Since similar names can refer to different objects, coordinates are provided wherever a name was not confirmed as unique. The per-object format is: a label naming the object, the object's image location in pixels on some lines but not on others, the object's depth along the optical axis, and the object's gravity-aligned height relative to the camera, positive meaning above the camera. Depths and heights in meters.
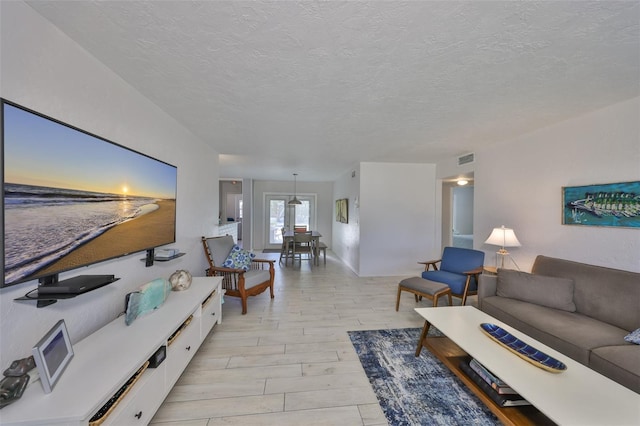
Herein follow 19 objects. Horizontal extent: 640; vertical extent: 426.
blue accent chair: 3.12 -0.82
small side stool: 2.94 -0.97
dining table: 5.87 -0.74
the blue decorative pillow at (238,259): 3.35 -0.70
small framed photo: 1.01 -0.68
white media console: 0.95 -0.81
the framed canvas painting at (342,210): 6.03 +0.07
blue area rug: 1.60 -1.38
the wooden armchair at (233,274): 3.11 -0.89
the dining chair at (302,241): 5.71 -0.71
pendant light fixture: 6.98 +0.66
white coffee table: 1.16 -0.97
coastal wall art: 2.12 +0.11
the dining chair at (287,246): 5.88 -0.87
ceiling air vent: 3.97 +0.97
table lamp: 2.92 -0.31
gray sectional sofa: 1.62 -0.90
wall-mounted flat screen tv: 1.07 +0.07
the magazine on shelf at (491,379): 1.50 -1.11
